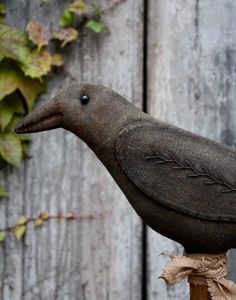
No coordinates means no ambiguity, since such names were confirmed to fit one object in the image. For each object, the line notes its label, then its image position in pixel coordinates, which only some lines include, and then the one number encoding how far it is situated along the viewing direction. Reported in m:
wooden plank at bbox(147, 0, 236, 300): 1.62
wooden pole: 1.31
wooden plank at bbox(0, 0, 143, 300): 1.64
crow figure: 1.28
